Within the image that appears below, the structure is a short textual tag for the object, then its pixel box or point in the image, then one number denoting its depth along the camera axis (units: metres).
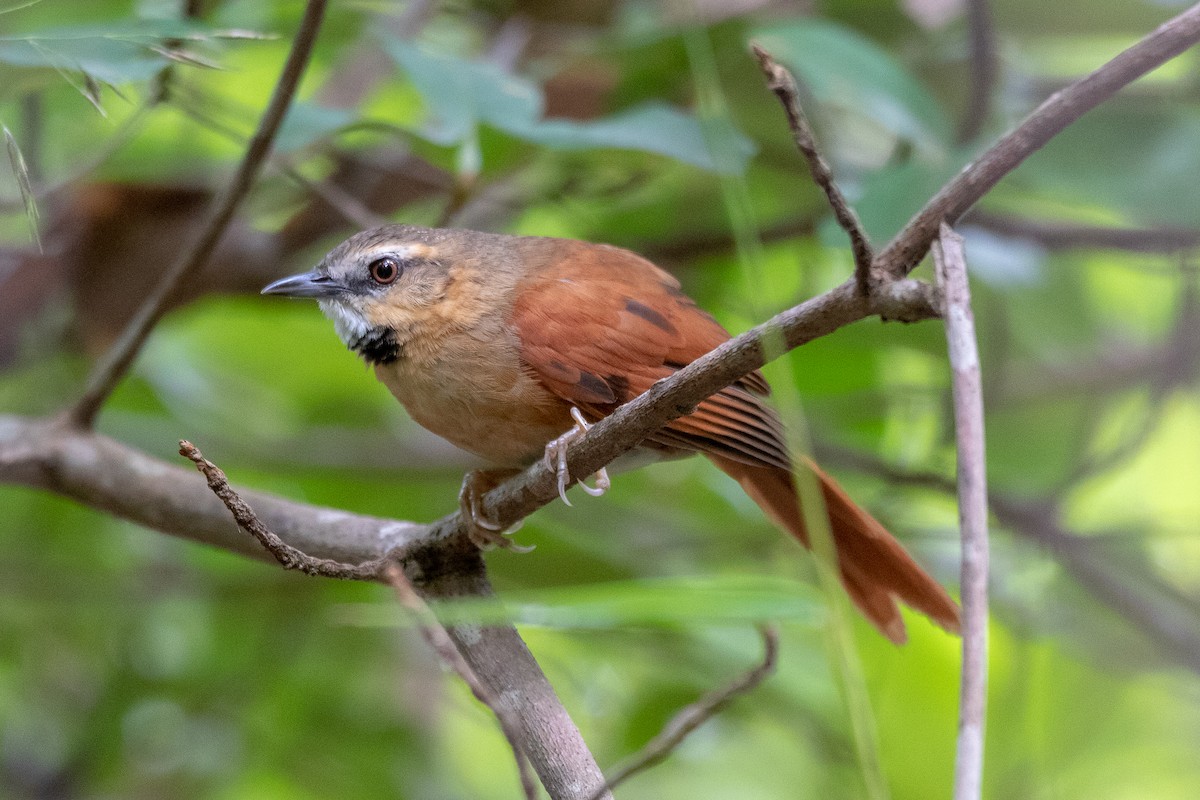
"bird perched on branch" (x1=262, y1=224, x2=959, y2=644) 3.85
